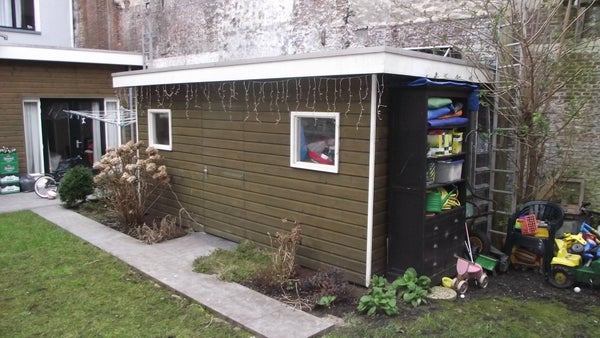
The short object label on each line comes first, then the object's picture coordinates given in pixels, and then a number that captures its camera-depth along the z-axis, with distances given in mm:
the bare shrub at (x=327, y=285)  5285
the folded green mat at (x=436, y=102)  5680
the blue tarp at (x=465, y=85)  5383
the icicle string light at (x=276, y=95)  5574
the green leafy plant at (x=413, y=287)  5258
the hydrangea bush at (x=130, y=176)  8273
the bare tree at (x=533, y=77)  6340
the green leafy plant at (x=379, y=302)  4945
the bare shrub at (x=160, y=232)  7730
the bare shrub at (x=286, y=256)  5754
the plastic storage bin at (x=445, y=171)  5984
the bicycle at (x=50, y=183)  11469
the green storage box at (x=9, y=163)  11875
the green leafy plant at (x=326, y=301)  5133
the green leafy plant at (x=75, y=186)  10117
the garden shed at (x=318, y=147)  5496
